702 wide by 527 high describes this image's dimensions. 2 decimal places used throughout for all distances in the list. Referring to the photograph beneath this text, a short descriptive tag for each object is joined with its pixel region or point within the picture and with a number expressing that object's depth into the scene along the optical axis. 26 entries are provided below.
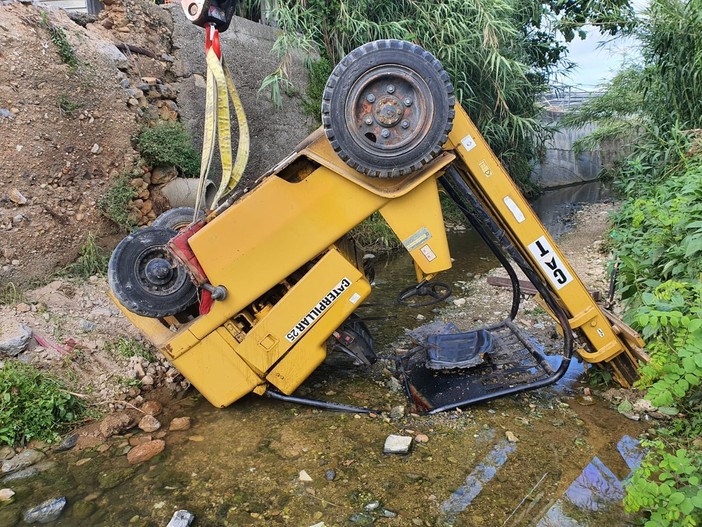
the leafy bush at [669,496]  1.57
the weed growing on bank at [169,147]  4.53
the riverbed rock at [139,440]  2.62
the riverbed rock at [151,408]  2.88
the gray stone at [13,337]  2.91
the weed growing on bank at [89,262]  3.87
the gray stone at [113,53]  4.49
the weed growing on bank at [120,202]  4.16
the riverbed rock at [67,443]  2.59
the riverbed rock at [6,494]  2.24
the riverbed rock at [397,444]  2.43
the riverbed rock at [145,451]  2.48
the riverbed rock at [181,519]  2.02
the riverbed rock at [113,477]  2.32
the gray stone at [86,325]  3.33
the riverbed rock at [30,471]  2.38
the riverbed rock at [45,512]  2.12
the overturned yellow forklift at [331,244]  2.26
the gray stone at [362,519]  2.03
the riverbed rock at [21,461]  2.44
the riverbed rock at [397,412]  2.76
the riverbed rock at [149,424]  2.73
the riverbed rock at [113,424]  2.69
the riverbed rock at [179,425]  2.72
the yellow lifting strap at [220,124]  2.49
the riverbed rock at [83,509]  2.14
